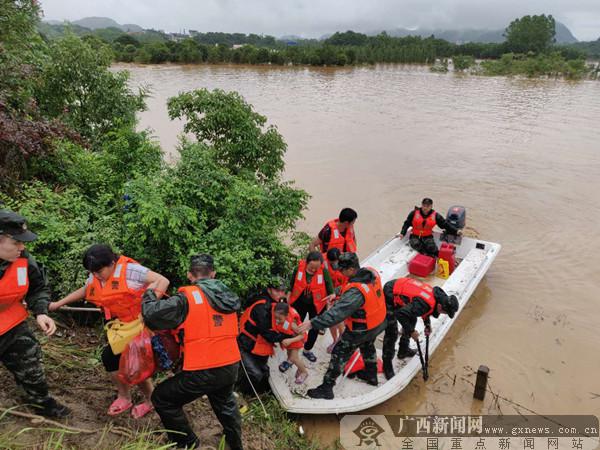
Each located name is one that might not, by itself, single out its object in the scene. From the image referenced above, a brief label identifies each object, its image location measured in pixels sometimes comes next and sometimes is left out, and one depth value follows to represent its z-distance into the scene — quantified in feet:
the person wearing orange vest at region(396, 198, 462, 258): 23.95
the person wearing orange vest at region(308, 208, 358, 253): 17.21
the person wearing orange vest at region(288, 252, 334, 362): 15.43
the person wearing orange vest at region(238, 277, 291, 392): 13.24
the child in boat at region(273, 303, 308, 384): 12.83
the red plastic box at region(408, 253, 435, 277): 23.61
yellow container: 23.82
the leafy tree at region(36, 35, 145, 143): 26.05
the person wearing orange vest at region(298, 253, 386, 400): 12.68
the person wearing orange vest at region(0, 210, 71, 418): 9.00
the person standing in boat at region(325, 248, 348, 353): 16.20
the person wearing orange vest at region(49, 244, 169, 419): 9.65
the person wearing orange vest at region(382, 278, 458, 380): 13.60
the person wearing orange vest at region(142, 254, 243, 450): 8.98
